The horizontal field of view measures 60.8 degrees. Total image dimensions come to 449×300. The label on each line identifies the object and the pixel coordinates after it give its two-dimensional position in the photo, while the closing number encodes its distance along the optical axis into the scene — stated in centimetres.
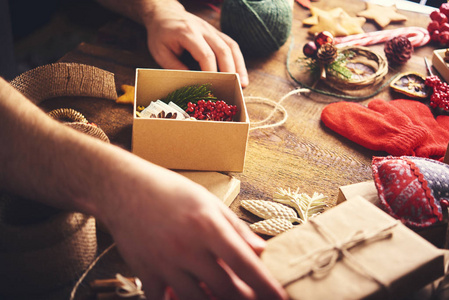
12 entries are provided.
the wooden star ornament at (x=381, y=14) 141
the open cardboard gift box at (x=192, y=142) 74
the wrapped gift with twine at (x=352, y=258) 47
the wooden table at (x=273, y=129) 82
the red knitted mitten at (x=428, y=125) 88
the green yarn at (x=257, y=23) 112
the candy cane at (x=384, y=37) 128
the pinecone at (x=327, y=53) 110
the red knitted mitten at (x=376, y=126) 89
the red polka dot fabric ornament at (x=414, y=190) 65
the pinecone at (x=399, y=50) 120
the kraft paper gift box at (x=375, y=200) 66
